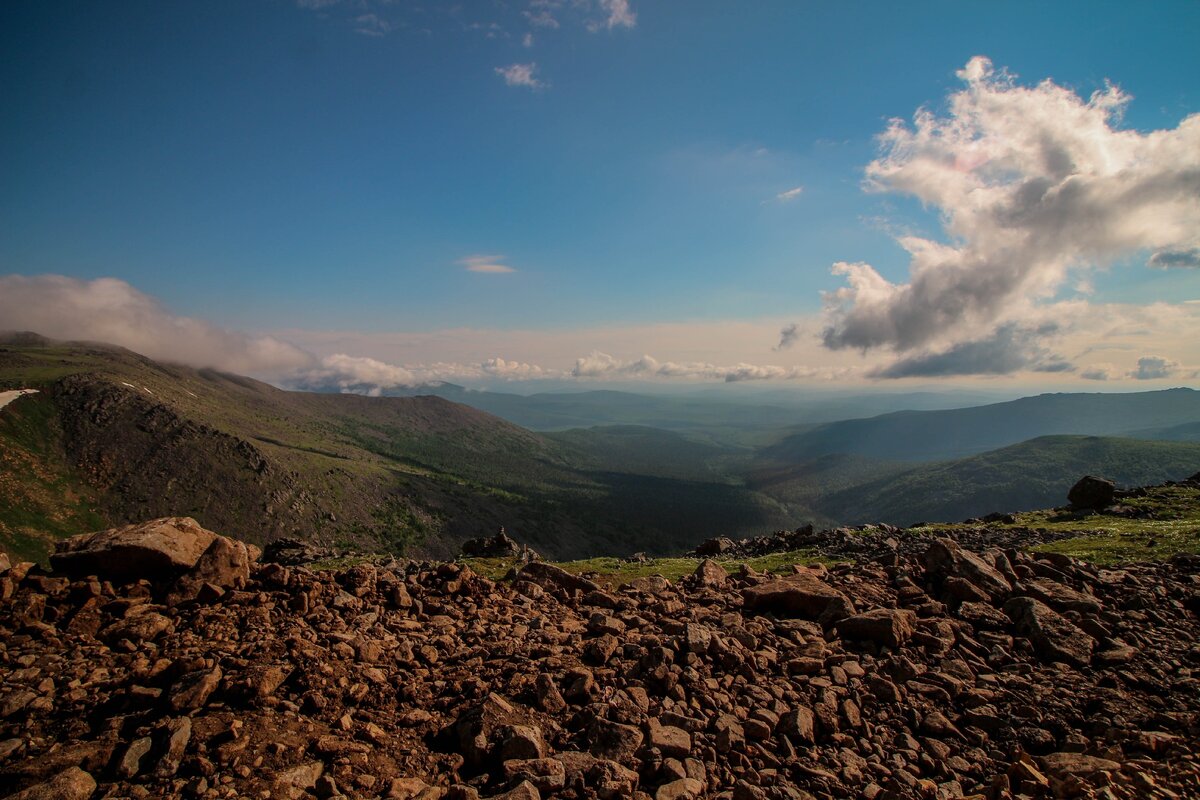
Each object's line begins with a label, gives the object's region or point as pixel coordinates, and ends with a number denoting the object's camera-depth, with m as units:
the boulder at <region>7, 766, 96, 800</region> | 5.52
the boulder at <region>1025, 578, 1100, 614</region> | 13.74
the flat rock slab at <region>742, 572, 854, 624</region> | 12.94
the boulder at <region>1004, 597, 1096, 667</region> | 11.85
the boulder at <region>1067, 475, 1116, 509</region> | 40.97
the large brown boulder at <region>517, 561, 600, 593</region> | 15.05
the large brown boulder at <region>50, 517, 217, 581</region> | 10.45
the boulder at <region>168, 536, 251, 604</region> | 10.45
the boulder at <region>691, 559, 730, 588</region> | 16.03
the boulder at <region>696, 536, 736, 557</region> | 32.97
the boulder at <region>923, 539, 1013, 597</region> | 14.66
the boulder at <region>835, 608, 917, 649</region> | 11.71
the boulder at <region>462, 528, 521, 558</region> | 32.38
